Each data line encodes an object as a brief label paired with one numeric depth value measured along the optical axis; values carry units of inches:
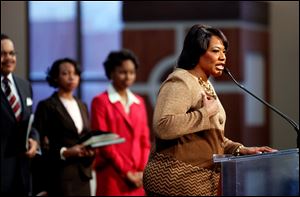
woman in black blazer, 423.5
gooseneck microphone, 238.3
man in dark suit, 395.2
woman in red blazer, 432.8
